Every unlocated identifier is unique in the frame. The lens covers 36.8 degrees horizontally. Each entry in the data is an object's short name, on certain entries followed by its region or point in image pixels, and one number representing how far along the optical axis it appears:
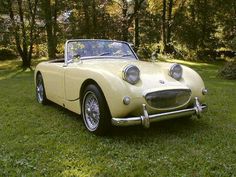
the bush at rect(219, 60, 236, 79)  12.59
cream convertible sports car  4.59
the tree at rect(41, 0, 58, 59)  17.52
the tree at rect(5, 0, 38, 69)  16.97
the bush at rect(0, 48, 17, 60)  25.16
